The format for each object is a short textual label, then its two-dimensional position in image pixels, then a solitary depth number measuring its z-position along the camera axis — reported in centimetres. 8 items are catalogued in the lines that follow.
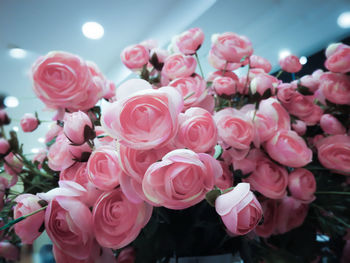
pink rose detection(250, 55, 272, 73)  42
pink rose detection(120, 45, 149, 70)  37
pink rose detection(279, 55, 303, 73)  42
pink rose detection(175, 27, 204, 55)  35
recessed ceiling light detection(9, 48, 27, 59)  128
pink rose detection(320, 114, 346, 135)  38
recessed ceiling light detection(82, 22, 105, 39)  122
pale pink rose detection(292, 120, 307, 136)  38
